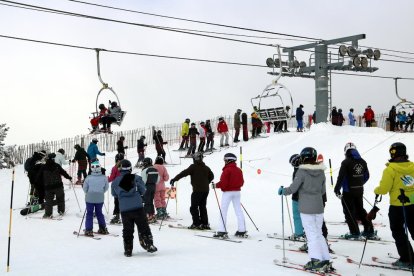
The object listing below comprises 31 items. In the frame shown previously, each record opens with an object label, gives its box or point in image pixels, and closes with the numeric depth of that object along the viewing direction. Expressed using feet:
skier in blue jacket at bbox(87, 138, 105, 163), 63.46
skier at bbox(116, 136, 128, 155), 75.00
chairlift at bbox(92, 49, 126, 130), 43.98
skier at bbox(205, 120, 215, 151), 81.56
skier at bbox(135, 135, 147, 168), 76.28
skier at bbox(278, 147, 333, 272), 21.99
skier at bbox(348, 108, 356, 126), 99.21
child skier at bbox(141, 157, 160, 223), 38.42
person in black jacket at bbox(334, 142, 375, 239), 30.17
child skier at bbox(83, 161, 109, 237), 33.40
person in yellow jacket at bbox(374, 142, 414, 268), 22.35
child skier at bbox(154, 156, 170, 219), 40.19
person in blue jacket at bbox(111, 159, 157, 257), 26.53
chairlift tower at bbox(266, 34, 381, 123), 85.05
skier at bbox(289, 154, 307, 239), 28.76
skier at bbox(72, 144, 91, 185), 62.81
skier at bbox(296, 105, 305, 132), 86.94
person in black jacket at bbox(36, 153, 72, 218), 43.55
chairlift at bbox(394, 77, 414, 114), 69.62
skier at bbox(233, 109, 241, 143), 84.99
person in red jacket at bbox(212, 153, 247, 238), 31.76
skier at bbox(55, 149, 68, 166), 59.50
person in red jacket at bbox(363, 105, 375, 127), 92.63
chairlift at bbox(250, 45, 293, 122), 55.75
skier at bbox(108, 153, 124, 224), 39.09
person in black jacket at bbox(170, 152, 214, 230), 35.78
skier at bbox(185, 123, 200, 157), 79.36
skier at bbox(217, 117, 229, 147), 83.10
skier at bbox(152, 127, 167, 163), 77.15
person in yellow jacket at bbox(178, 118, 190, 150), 83.47
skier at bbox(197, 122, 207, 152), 80.74
